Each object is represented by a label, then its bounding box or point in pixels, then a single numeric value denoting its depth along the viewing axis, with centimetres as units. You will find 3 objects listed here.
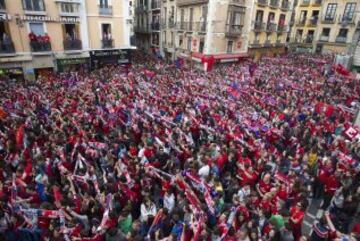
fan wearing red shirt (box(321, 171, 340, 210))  739
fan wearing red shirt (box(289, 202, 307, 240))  576
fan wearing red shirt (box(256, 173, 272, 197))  686
